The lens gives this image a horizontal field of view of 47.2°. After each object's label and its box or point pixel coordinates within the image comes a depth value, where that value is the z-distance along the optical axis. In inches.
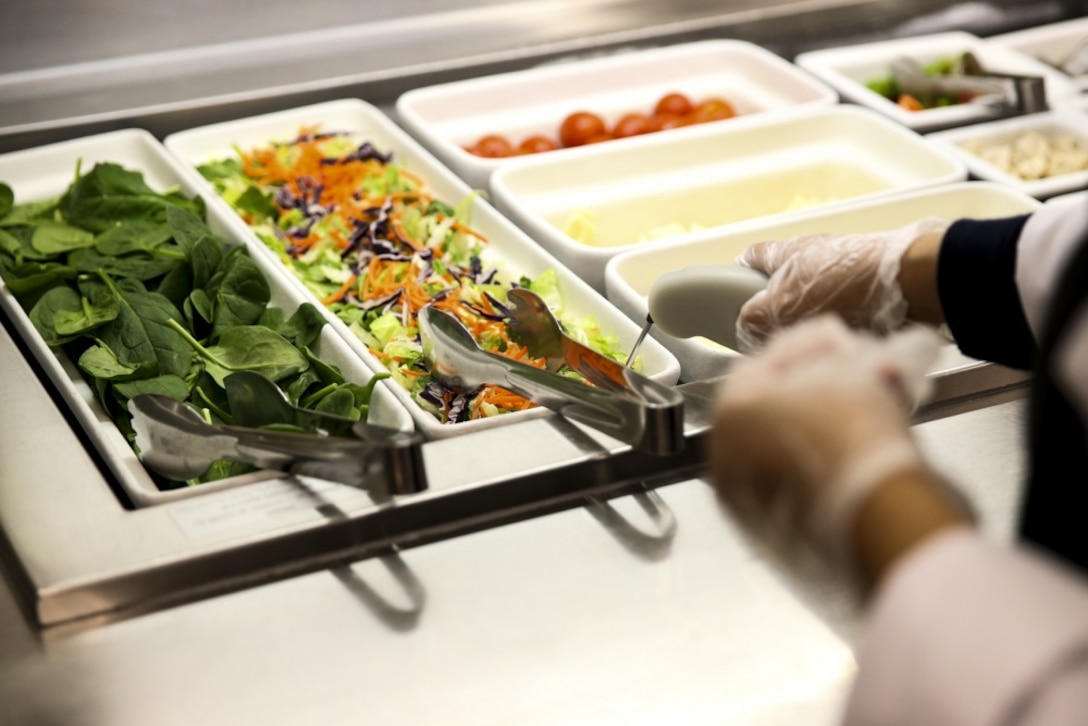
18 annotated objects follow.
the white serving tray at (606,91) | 77.4
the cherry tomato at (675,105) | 79.6
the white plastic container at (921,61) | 76.3
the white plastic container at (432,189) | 49.3
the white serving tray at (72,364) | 43.2
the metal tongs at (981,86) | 76.2
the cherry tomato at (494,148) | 75.2
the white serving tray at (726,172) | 69.9
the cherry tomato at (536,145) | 75.5
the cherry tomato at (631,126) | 77.4
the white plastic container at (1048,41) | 86.0
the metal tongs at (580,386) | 40.9
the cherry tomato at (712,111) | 78.1
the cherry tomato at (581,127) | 77.1
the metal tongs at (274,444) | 38.4
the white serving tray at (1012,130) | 71.8
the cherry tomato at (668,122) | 77.9
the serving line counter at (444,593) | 34.6
